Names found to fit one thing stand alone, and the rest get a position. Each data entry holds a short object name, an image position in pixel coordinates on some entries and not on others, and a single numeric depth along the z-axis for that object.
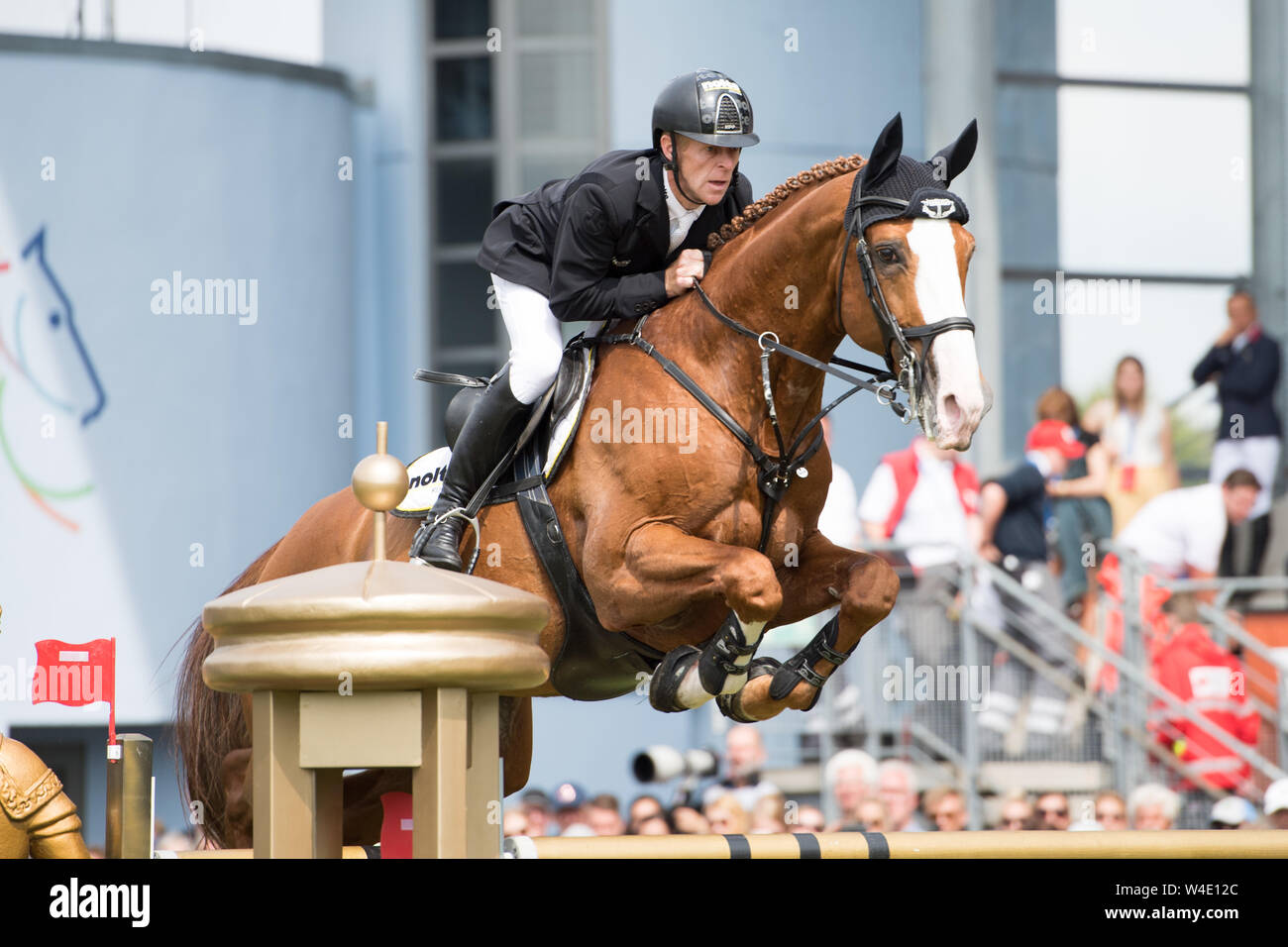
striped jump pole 7.42
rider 8.64
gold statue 6.21
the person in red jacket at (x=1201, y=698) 16.11
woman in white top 19.34
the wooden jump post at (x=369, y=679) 5.54
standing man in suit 19.64
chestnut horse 8.04
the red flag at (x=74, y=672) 7.02
